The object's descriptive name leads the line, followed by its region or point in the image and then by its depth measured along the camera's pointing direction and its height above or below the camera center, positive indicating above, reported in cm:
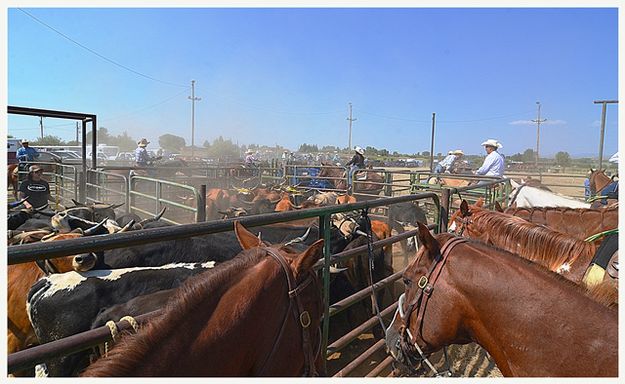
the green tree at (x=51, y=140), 4612 +278
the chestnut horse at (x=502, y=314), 168 -62
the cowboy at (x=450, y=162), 1321 +35
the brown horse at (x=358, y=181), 1250 -32
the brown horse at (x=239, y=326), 129 -55
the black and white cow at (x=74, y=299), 247 -82
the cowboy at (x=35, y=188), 907 -53
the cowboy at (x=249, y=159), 1728 +42
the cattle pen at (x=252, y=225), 136 -57
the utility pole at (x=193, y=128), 4738 +472
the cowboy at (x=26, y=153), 1290 +34
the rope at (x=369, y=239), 275 -46
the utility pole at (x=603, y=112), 1361 +210
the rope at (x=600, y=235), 268 -41
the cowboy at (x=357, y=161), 1311 +31
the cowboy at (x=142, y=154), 1282 +38
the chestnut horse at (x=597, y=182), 1019 -16
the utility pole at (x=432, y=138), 2972 +255
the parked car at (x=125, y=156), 3312 +82
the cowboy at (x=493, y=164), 985 +22
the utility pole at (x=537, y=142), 4882 +402
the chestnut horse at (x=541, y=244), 284 -51
